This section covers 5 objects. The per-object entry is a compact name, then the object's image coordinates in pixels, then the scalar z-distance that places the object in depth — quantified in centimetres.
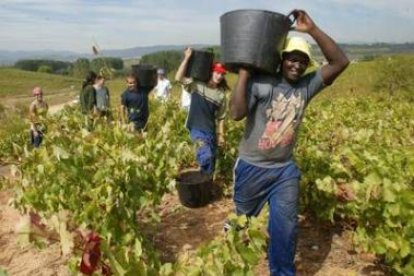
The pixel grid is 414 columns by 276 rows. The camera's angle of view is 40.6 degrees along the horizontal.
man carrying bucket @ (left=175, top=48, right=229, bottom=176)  578
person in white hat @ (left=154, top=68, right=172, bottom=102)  1047
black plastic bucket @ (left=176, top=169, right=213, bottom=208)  559
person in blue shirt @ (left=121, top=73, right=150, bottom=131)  759
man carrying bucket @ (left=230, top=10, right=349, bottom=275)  331
